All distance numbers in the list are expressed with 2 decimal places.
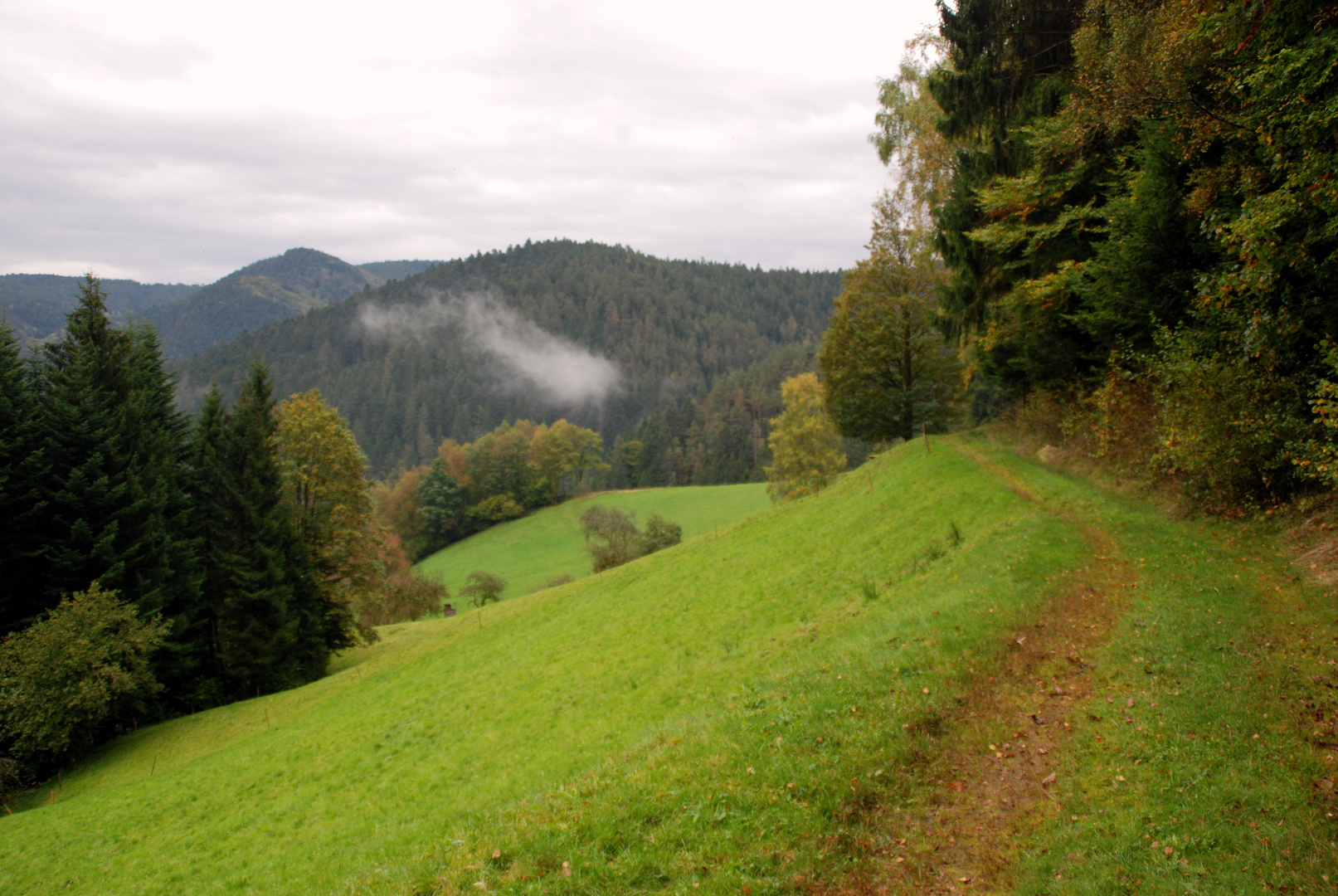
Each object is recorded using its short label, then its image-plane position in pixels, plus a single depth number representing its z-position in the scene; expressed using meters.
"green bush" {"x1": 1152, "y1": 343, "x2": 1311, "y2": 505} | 12.35
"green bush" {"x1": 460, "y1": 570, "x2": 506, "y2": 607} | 51.09
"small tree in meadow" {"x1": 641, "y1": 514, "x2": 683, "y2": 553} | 50.44
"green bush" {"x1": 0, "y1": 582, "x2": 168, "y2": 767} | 21.09
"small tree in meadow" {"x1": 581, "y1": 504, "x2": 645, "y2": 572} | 47.16
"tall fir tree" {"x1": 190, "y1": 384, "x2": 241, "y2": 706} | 29.73
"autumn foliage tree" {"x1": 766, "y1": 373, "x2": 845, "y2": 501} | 53.88
